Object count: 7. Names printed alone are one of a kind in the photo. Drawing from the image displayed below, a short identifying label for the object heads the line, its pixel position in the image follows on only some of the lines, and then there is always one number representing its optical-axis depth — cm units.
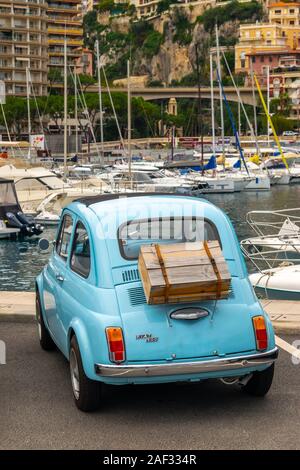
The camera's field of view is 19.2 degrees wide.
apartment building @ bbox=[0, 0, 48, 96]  12688
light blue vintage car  683
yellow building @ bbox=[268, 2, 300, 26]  19918
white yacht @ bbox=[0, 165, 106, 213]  3950
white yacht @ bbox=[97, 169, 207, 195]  4770
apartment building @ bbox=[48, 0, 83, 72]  14488
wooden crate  686
